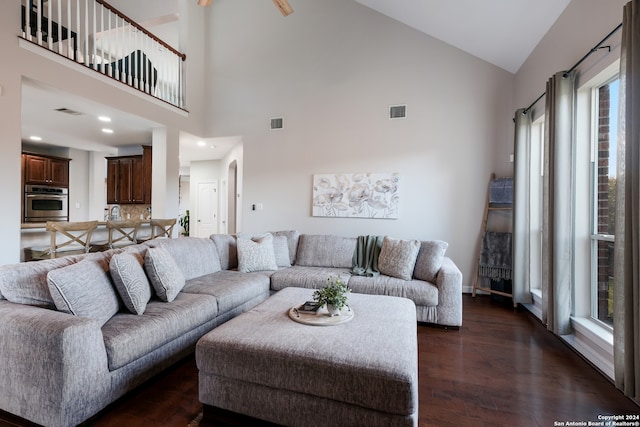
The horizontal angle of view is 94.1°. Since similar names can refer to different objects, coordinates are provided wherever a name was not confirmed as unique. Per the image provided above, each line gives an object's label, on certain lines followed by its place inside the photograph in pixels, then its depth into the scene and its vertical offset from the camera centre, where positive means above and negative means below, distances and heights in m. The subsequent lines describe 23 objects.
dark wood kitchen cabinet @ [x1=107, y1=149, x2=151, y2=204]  6.34 +0.71
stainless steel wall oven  6.46 +0.18
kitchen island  3.47 -0.31
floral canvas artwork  4.50 +0.30
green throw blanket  3.66 -0.51
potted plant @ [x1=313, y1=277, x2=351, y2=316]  2.01 -0.58
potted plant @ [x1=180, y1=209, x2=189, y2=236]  9.09 -0.32
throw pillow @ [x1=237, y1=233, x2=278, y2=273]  3.59 -0.52
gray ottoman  1.38 -0.79
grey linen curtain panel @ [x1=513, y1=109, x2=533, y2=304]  3.52 +0.06
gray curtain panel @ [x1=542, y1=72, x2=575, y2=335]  2.54 +0.08
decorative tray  1.89 -0.69
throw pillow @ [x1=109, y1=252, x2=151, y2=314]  2.04 -0.50
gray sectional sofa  1.50 -0.70
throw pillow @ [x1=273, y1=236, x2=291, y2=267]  3.97 -0.51
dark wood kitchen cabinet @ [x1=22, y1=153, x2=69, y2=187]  6.55 +0.95
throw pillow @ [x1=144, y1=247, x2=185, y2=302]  2.32 -0.50
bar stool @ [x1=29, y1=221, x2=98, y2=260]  3.36 -0.36
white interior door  8.16 +0.07
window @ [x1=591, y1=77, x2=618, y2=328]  2.37 +0.14
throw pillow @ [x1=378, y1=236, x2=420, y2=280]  3.34 -0.50
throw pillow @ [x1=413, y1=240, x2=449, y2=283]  3.26 -0.51
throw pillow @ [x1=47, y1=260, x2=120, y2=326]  1.71 -0.49
